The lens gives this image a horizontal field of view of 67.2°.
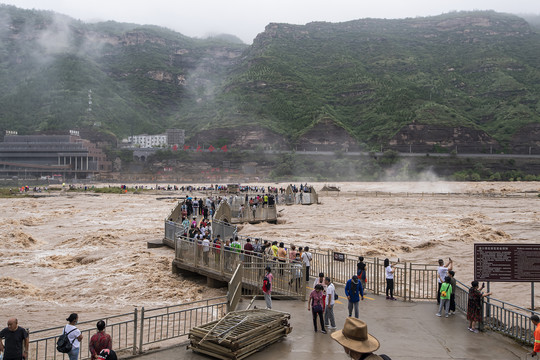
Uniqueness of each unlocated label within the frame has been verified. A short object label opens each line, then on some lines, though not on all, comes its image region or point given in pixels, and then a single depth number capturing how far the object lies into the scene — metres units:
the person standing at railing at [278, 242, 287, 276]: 12.54
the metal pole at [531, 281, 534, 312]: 9.57
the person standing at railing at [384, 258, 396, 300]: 12.01
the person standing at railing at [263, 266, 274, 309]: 10.48
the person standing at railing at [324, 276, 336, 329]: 9.61
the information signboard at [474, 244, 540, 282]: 9.62
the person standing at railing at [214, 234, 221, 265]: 14.59
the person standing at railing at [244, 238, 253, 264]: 13.18
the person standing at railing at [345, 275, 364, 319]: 9.99
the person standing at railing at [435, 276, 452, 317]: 10.45
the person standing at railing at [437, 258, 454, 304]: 11.75
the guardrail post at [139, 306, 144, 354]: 8.09
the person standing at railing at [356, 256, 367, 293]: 11.56
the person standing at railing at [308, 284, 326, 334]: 9.30
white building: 153.90
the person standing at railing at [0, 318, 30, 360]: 6.72
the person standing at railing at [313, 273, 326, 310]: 9.72
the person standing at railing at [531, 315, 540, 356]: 7.44
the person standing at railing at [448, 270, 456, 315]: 10.81
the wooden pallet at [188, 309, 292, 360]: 7.80
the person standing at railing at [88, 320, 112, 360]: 6.95
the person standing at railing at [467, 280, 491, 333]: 9.59
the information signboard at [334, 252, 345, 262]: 12.93
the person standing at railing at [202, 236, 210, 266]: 14.98
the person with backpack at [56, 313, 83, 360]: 7.15
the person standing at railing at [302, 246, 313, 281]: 13.42
